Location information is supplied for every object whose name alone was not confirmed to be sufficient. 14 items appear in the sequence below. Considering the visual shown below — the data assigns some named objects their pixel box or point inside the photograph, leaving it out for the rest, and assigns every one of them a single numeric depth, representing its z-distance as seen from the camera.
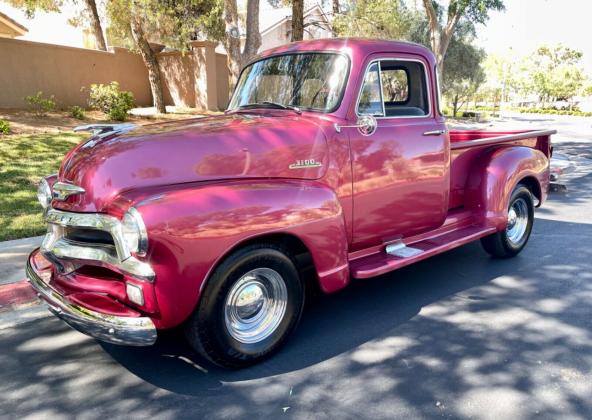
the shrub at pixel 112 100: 12.95
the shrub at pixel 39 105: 12.18
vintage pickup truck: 2.70
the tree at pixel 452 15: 13.41
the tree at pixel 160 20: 13.32
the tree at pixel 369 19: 15.81
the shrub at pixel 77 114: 12.64
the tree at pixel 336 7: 16.91
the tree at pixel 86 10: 15.77
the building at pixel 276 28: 28.24
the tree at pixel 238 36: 8.74
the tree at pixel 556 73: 55.81
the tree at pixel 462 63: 27.22
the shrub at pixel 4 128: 9.92
